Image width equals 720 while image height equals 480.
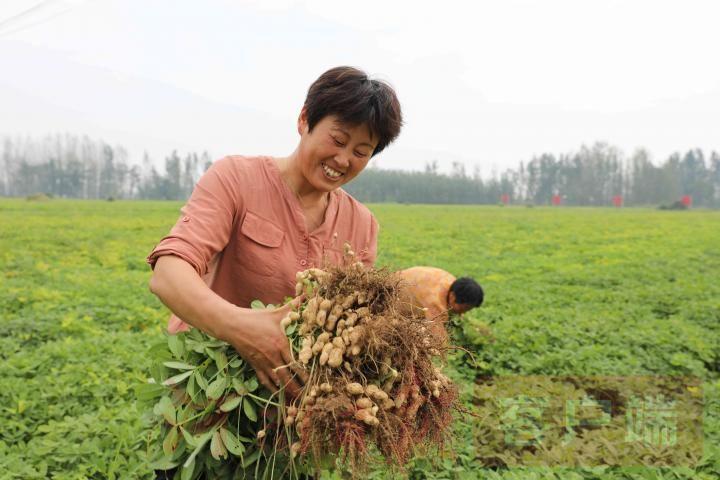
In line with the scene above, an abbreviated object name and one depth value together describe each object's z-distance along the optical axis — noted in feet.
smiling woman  4.91
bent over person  16.69
